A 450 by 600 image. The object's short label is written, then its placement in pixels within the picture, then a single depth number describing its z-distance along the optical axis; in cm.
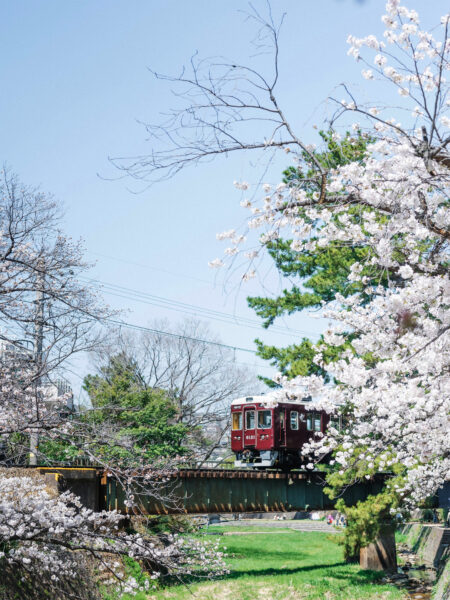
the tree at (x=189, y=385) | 4188
